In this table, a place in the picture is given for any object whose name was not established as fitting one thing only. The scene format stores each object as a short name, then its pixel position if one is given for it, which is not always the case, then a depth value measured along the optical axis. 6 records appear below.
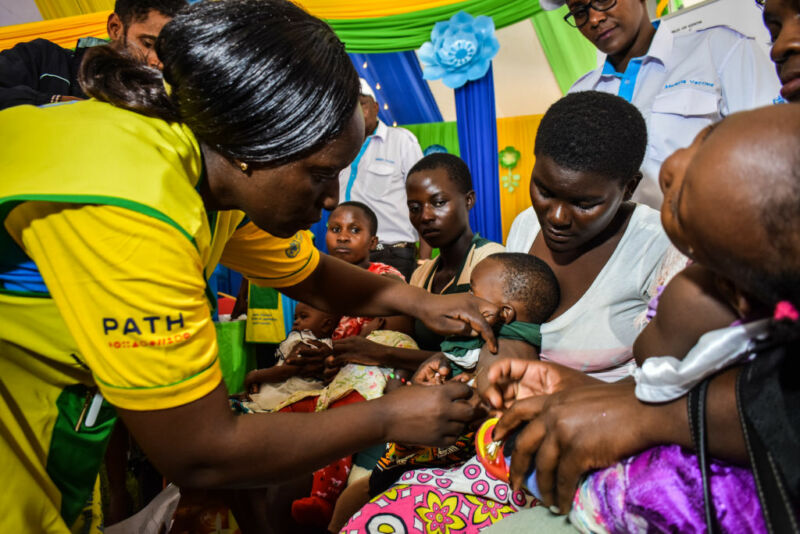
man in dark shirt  2.30
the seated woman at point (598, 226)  1.57
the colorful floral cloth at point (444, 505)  1.24
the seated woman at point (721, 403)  0.62
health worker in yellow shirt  0.92
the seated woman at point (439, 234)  2.36
